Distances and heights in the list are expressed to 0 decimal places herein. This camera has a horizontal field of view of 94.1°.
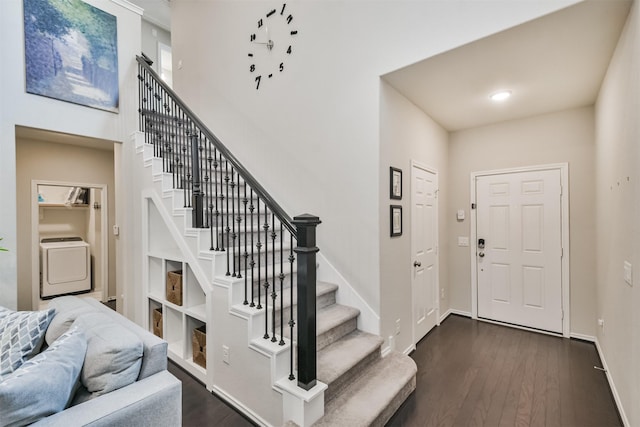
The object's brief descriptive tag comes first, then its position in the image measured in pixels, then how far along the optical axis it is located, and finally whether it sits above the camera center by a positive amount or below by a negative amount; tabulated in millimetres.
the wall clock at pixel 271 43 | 3482 +2082
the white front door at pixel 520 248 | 3615 -480
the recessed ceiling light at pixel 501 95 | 3050 +1214
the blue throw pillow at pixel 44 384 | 1212 -746
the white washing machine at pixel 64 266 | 5199 -950
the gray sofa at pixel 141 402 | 1329 -902
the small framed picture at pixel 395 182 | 2883 +289
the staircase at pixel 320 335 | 2053 -957
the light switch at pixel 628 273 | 1975 -431
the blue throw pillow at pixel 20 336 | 1607 -705
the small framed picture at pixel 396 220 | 2897 -85
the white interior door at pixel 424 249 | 3355 -453
